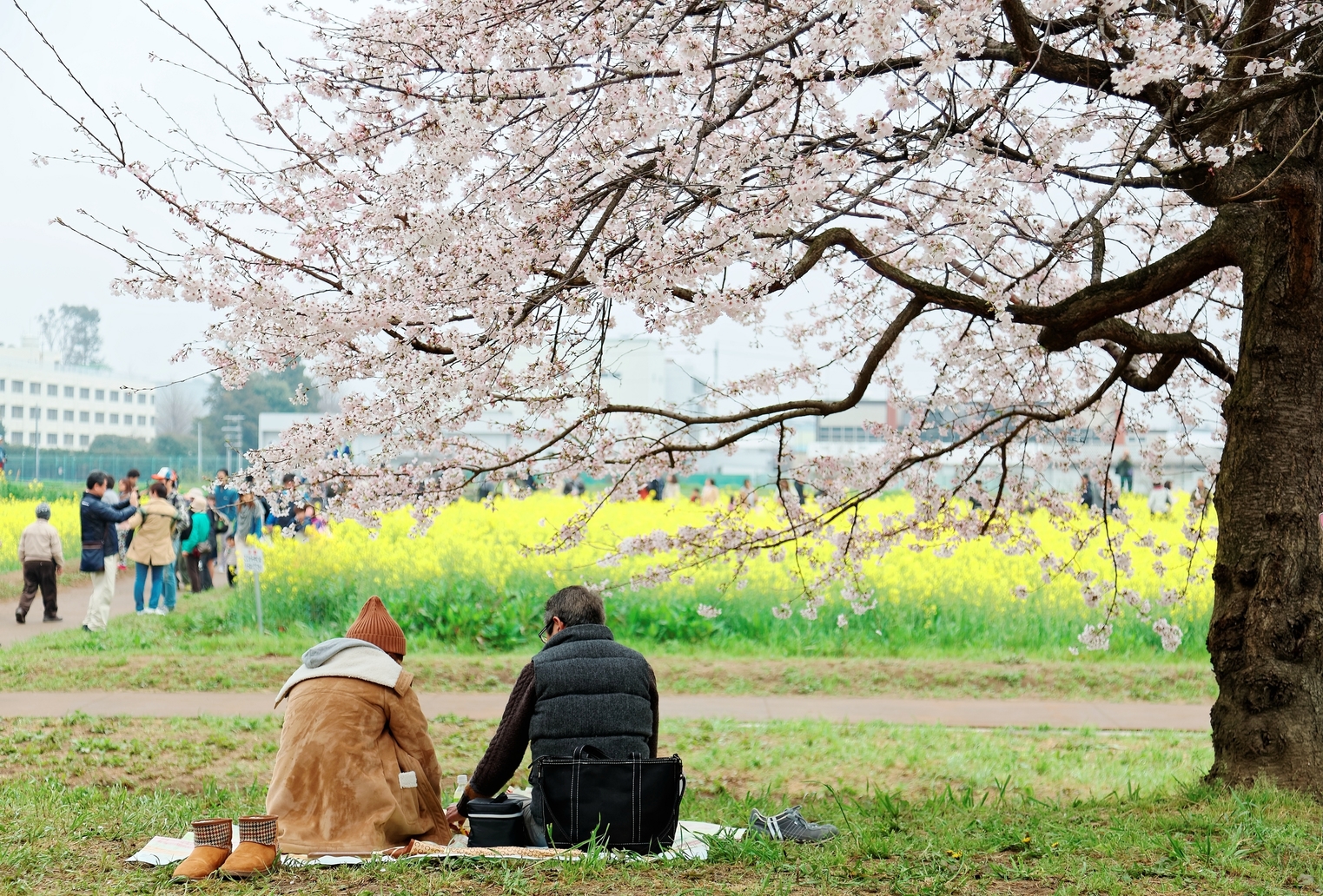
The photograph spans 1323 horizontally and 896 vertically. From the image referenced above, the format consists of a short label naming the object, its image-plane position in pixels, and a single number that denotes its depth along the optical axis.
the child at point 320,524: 15.89
